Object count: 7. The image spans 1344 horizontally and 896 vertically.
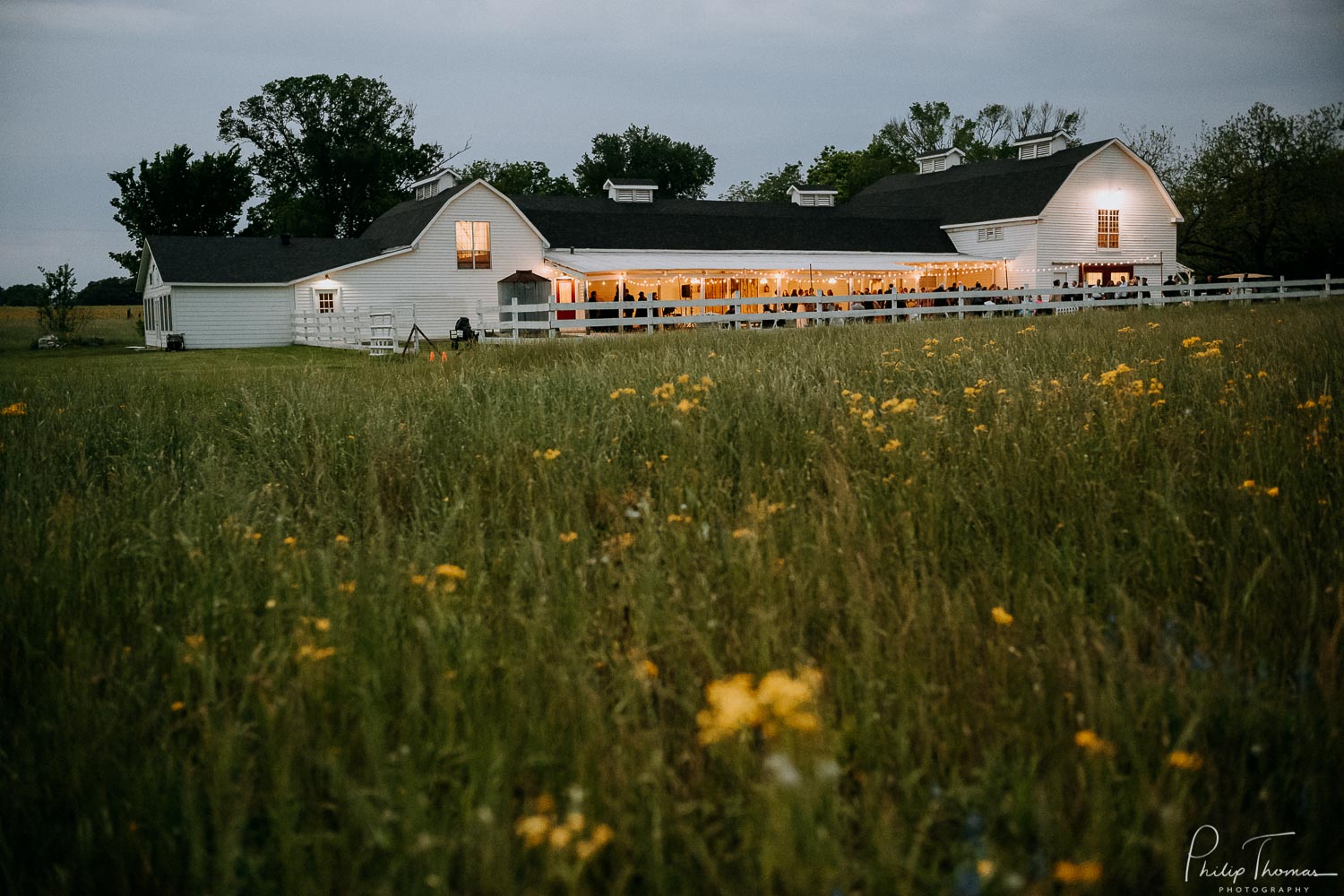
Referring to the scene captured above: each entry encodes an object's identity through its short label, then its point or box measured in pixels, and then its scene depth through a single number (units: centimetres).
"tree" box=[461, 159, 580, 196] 7006
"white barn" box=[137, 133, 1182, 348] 3603
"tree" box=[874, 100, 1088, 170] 7850
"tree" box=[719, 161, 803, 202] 8544
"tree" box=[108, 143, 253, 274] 4925
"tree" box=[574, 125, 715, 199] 7262
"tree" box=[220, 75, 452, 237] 6225
